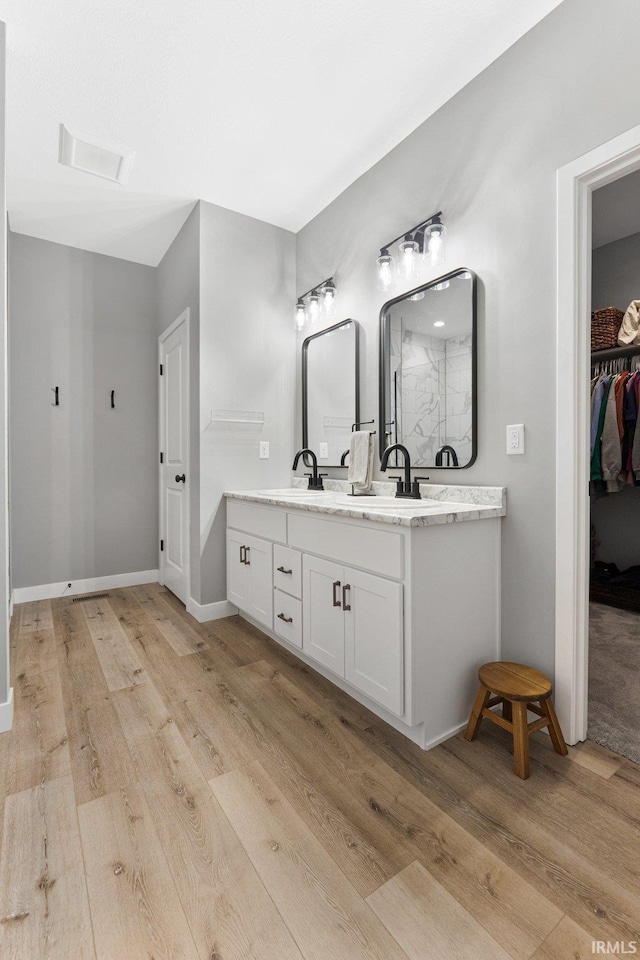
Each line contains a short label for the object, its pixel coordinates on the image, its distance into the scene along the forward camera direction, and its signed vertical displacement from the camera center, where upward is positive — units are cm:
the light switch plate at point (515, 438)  178 +12
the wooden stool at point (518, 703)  148 -80
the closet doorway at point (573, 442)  160 +9
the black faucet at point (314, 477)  291 -5
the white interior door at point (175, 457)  317 +9
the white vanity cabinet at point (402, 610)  158 -55
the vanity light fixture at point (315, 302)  282 +109
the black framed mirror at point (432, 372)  200 +47
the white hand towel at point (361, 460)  250 +5
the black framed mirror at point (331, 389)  271 +51
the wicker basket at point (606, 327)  319 +99
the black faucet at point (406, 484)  218 -8
